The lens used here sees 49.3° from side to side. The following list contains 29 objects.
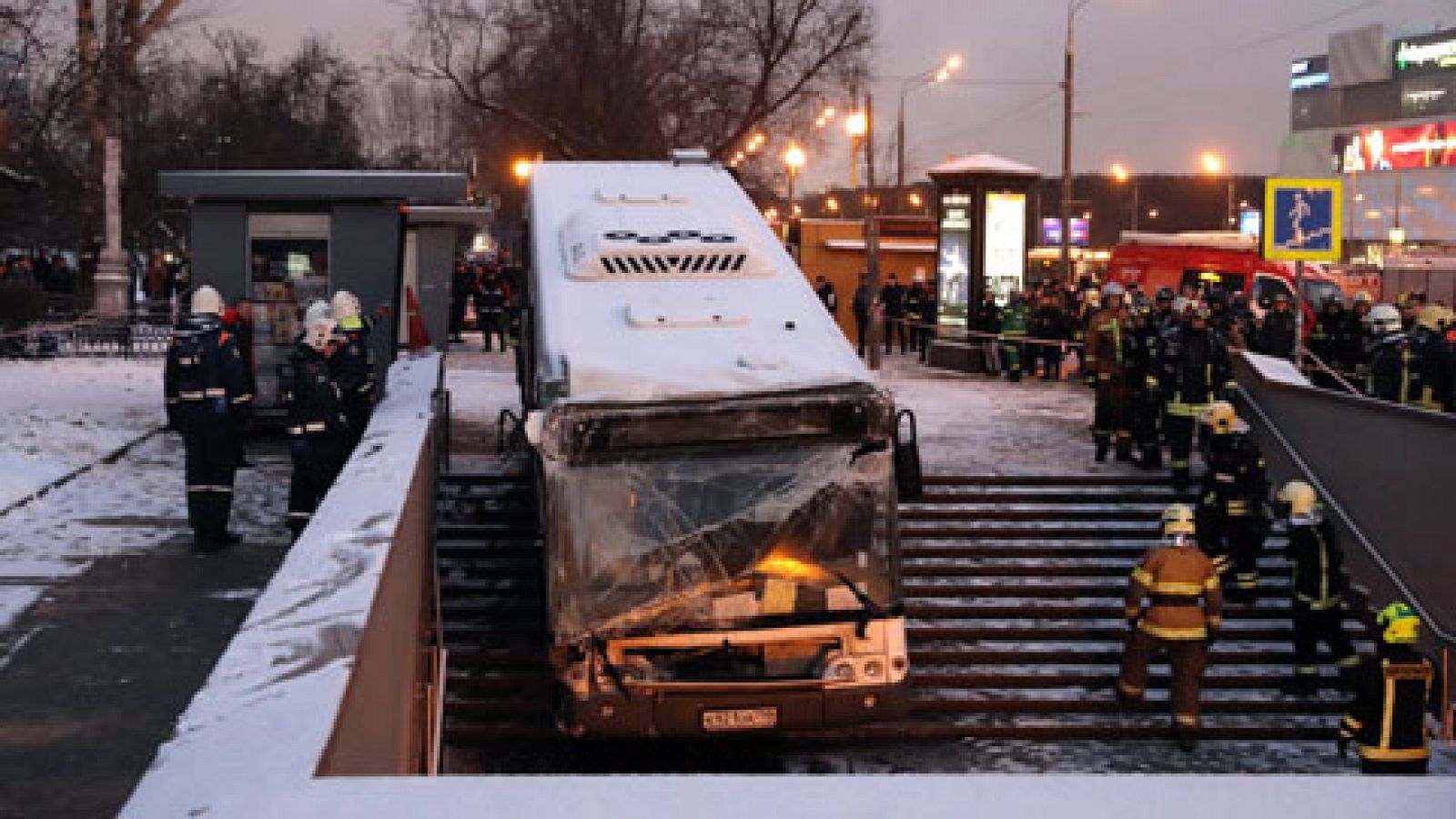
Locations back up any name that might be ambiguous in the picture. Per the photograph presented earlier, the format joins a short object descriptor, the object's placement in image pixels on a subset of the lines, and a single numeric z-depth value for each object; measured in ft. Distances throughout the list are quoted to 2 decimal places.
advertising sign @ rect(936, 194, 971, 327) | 93.71
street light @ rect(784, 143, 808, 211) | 139.54
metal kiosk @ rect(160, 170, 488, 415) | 61.72
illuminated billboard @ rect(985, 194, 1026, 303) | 93.20
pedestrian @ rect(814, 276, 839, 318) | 103.81
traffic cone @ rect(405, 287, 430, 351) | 63.41
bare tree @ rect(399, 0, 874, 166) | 133.18
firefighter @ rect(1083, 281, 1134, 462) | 55.83
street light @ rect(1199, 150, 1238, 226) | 252.21
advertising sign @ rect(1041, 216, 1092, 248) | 283.18
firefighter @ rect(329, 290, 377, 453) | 43.65
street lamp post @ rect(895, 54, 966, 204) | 182.09
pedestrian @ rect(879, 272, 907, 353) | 110.52
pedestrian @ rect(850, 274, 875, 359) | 102.83
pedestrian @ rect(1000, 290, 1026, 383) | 86.12
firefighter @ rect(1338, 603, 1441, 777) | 31.86
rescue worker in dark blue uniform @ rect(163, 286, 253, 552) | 41.96
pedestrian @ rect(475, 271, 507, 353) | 100.68
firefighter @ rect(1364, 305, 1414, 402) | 53.72
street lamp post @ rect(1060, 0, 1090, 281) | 127.65
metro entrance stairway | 39.96
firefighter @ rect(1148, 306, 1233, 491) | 51.49
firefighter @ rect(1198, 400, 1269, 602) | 44.88
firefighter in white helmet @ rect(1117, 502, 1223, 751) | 37.27
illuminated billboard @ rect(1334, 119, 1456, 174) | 302.86
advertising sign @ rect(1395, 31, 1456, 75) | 314.14
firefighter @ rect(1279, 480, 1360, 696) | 40.24
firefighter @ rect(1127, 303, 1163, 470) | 54.34
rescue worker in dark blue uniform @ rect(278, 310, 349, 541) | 42.32
